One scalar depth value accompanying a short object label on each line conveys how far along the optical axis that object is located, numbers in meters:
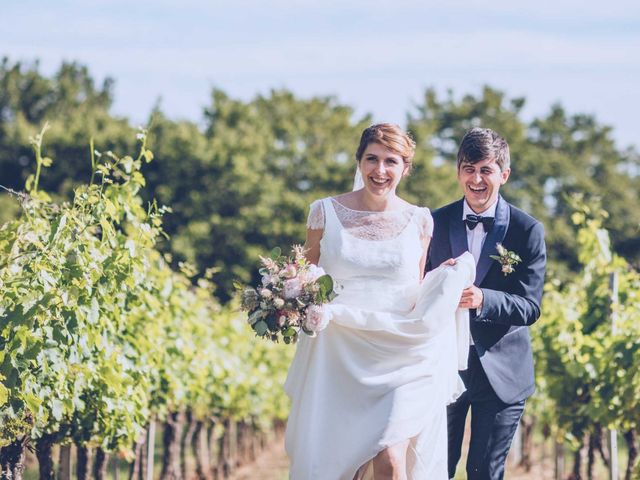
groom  5.51
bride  5.33
